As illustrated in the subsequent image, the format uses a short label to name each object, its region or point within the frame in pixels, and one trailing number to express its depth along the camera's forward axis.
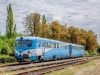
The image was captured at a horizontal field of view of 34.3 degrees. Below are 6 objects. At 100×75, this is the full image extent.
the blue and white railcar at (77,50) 31.71
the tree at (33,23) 35.78
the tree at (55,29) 42.00
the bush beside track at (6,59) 19.90
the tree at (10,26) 41.97
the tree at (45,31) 39.13
